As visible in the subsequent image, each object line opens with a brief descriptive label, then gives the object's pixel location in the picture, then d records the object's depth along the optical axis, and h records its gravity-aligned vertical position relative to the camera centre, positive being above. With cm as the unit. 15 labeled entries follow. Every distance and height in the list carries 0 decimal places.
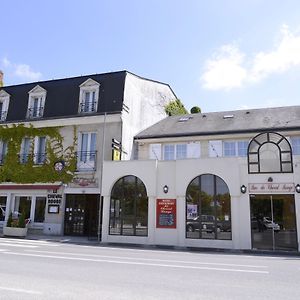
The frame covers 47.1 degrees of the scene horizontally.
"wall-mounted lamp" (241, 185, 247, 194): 1525 +165
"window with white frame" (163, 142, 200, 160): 2016 +435
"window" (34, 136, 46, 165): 2131 +441
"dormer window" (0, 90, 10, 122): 2327 +790
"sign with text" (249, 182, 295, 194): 1483 +170
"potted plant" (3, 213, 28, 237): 1856 -30
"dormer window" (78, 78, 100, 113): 2122 +780
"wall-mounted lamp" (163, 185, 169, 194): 1658 +170
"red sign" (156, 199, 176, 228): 1617 +56
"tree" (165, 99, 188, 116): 2788 +975
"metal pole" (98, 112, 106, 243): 1791 +242
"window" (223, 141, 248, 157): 1938 +439
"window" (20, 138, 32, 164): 2170 +449
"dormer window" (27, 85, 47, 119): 2236 +776
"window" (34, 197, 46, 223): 2062 +76
